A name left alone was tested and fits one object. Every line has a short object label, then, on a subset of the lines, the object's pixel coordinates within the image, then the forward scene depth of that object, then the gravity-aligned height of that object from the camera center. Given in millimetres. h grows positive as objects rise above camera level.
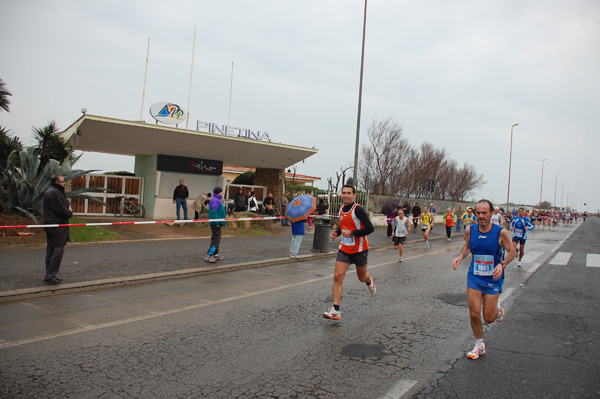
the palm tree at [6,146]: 13359 +1125
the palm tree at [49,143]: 13453 +1286
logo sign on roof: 18047 +3342
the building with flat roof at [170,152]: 17281 +2019
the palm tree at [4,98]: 14055 +2679
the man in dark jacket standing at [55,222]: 7430 -629
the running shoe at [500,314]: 5191 -1158
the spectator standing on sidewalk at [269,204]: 21500 -197
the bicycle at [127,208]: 19781 -795
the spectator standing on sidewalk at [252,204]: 21500 -237
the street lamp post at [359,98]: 19219 +4851
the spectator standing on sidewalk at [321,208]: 21516 -197
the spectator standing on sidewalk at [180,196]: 17703 -72
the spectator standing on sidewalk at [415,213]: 27588 -173
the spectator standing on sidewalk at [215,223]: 10453 -624
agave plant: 11859 +47
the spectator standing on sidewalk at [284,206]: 21625 -231
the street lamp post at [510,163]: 46562 +5777
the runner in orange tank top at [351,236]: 6129 -415
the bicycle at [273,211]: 21728 -571
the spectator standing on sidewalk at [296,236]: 11758 -932
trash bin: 13875 -1074
